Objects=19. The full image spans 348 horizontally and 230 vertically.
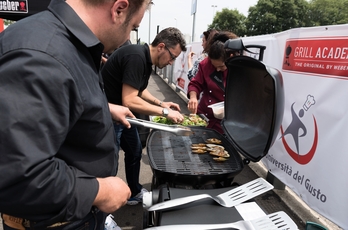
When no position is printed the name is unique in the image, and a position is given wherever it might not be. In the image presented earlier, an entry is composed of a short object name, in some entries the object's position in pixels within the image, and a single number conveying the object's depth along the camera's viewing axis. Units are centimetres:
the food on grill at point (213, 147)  174
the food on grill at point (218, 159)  162
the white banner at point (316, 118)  210
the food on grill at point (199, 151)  174
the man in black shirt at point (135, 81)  222
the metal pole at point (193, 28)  1220
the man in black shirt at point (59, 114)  68
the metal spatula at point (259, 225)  96
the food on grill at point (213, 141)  189
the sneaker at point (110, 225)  231
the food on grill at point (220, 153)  167
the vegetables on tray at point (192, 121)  253
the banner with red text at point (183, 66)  748
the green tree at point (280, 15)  4466
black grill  142
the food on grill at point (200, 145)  183
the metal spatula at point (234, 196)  110
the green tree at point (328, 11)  4526
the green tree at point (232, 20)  4944
